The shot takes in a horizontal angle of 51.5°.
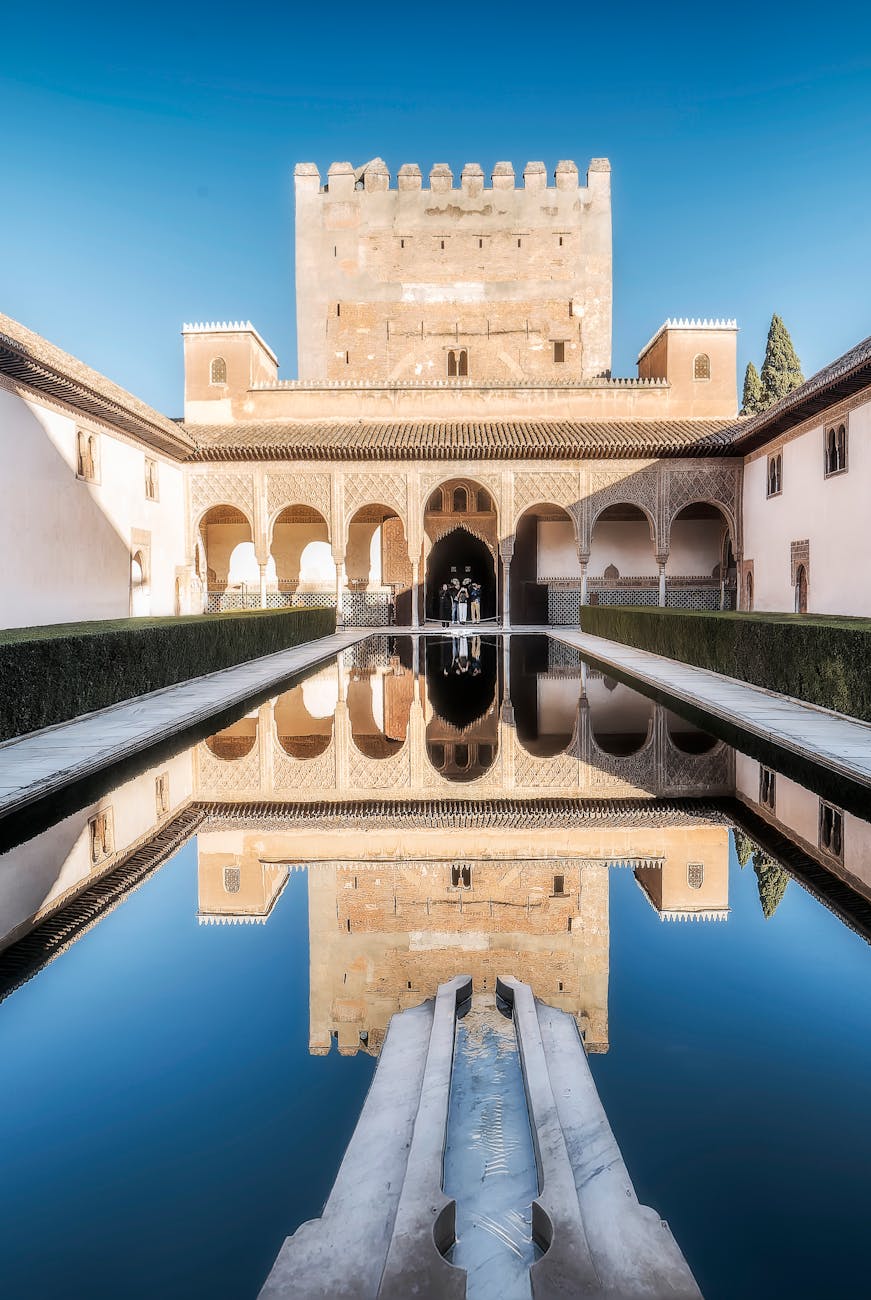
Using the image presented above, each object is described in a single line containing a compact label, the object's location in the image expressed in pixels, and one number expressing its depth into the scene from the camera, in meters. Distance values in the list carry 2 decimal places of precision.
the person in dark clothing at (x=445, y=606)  27.03
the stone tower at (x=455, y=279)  28.22
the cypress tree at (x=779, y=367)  38.62
